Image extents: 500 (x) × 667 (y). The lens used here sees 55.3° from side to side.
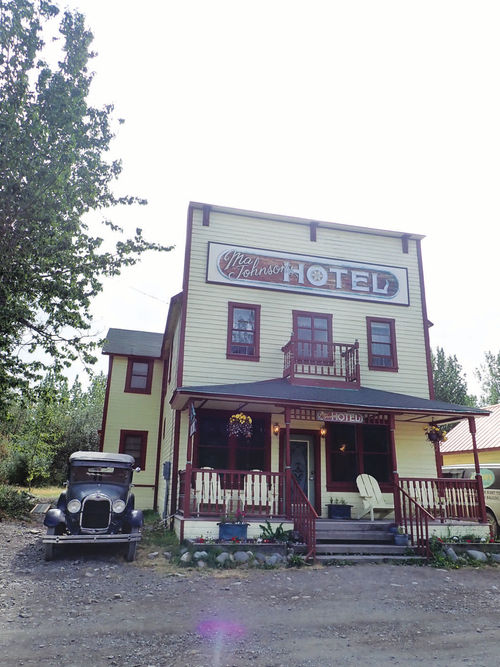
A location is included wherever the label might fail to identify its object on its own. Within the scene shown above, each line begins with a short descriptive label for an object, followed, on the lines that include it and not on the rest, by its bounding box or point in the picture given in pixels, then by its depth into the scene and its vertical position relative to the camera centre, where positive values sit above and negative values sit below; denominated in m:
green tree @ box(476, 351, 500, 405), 44.72 +10.13
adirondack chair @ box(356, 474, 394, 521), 12.34 -0.22
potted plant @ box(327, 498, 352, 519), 12.71 -0.62
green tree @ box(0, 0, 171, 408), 9.56 +5.89
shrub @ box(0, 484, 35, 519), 15.02 -0.81
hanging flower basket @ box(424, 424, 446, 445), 13.48 +1.47
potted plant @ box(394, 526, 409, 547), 10.74 -1.12
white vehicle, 13.47 -0.05
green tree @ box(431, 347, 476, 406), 32.21 +7.00
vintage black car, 9.30 -0.54
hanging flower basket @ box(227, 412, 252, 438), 12.16 +1.47
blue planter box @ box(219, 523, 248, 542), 10.31 -0.97
